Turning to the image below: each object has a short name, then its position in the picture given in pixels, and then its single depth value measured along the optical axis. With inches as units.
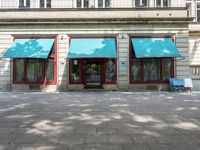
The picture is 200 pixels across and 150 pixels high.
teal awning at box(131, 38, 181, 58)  573.5
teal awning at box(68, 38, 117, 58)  566.1
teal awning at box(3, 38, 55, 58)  575.8
